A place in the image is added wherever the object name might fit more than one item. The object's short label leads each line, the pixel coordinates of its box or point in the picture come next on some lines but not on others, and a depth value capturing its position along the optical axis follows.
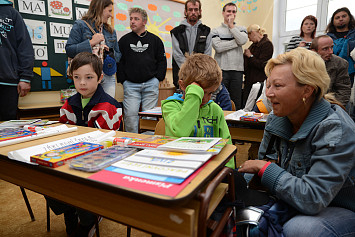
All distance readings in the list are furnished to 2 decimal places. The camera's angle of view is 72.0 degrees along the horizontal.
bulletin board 3.15
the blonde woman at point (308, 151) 0.84
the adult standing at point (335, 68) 2.66
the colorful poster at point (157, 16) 3.94
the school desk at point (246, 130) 1.88
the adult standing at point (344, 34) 3.22
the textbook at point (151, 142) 0.91
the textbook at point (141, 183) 0.57
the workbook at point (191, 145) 0.82
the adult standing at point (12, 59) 2.31
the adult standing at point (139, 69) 3.22
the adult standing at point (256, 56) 3.94
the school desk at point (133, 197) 0.57
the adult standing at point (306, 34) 3.37
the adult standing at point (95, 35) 2.58
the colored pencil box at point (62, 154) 0.76
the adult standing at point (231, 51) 3.70
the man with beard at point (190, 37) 3.38
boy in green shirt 1.16
